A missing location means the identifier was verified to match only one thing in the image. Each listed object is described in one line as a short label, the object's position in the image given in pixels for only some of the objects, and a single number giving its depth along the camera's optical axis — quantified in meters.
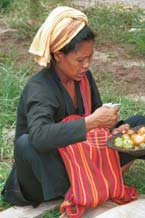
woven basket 4.57
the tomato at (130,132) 4.87
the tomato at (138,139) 4.71
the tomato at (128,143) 4.68
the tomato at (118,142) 4.68
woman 4.32
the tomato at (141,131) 4.82
